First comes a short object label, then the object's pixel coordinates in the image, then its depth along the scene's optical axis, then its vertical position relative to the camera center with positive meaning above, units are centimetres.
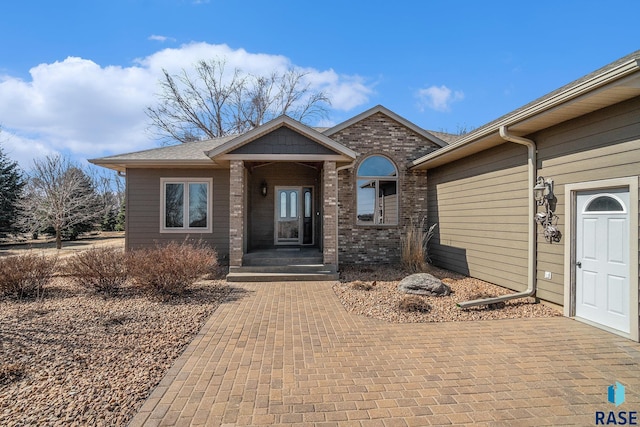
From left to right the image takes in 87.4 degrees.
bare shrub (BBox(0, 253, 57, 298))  620 -115
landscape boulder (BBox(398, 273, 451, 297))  650 -140
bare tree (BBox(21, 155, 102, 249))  1616 +86
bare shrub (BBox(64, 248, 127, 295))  655 -111
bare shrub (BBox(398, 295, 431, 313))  548 -149
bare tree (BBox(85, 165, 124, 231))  2769 +250
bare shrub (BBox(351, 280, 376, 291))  716 -154
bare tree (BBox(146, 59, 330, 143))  2216 +778
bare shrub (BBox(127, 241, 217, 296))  627 -104
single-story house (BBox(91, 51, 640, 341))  459 +49
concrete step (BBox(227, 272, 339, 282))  802 -151
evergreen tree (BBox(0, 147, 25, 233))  1711 +108
